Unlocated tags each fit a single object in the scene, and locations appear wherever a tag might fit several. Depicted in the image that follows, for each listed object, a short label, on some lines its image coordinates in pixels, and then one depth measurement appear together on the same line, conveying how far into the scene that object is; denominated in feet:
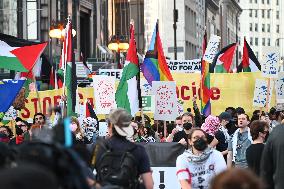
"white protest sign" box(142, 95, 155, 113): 75.10
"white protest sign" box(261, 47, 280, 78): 69.32
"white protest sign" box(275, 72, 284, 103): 80.07
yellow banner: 86.22
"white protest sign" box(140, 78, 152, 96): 77.78
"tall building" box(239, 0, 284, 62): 617.21
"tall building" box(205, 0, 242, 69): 362.94
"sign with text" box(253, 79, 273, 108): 70.08
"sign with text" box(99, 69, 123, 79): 86.20
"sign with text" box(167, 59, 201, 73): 94.43
